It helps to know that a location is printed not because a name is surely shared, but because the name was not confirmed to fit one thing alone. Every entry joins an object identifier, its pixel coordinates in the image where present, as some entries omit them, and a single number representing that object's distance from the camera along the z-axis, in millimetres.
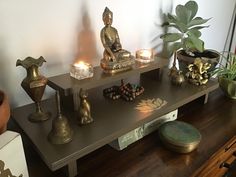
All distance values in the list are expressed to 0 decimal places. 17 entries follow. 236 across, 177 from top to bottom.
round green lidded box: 796
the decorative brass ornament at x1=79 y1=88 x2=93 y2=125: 745
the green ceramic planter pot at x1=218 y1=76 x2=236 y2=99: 1156
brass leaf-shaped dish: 868
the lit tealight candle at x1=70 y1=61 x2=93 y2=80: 826
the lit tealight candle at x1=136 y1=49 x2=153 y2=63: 1010
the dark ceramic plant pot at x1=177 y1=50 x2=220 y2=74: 1169
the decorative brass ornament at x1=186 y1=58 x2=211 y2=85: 1078
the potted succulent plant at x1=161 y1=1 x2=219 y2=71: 1158
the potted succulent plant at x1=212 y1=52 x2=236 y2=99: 1162
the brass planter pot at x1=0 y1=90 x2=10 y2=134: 596
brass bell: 672
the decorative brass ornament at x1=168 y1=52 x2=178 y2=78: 1073
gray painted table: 656
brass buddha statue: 882
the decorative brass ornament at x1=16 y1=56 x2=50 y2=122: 732
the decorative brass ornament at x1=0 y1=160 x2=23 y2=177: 527
